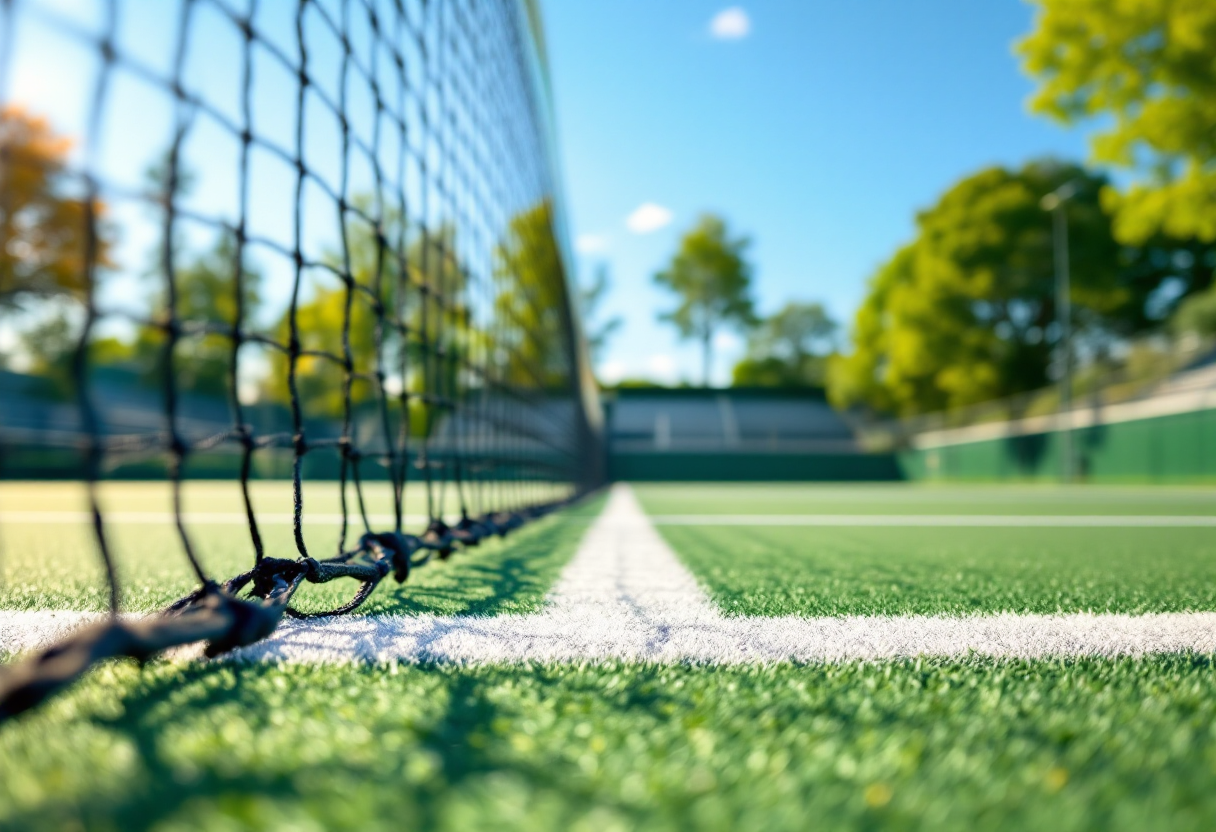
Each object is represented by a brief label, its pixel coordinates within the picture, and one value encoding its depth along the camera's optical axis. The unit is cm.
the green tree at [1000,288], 2073
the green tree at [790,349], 4034
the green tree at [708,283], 3812
